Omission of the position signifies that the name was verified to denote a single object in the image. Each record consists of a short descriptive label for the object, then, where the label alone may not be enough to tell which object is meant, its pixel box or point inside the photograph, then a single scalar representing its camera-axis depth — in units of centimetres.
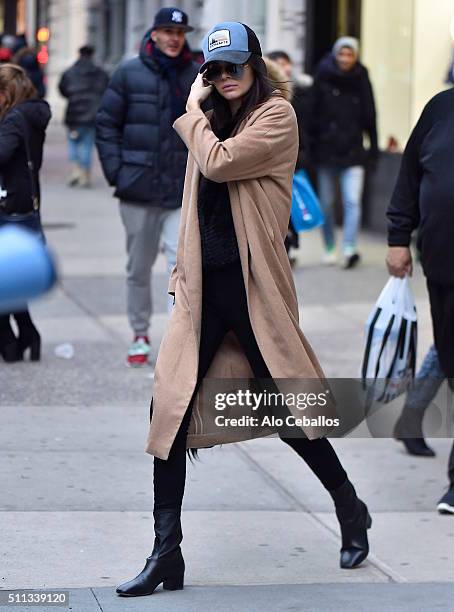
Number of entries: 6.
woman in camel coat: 837
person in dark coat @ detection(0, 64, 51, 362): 1416
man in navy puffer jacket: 1397
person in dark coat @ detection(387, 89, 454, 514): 1004
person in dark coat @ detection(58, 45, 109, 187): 3451
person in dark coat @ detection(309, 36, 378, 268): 2192
